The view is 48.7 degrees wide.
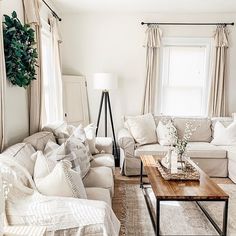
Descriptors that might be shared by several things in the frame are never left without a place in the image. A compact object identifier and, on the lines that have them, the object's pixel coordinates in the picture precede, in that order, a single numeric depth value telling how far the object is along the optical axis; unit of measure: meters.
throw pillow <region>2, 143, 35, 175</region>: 2.01
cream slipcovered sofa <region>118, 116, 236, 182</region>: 3.94
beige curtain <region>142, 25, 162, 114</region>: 4.70
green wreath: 2.35
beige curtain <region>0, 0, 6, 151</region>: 2.13
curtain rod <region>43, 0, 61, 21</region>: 3.81
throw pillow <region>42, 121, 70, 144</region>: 3.12
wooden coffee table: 2.20
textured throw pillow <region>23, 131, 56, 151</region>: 2.52
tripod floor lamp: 4.41
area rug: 2.51
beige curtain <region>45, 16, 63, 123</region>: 4.19
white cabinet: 4.66
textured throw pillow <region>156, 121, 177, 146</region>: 4.11
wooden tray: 2.59
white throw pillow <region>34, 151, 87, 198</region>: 1.77
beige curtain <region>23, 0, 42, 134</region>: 2.86
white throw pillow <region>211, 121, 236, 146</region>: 4.21
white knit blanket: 1.54
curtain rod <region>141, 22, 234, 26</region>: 4.74
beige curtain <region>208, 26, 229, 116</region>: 4.68
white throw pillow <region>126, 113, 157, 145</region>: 4.12
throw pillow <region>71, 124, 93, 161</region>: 2.99
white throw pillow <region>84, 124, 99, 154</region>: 3.39
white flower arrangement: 2.82
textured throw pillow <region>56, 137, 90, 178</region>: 2.31
